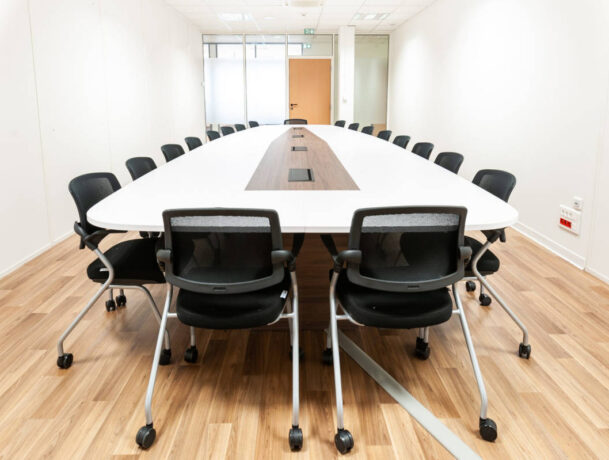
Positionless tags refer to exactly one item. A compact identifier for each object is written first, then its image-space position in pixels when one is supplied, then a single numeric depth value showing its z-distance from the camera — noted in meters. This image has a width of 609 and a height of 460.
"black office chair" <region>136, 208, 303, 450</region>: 1.85
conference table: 2.04
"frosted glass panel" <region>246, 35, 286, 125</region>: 12.57
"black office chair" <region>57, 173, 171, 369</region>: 2.34
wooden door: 12.78
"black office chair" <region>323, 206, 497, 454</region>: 1.83
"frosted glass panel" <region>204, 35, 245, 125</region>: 12.48
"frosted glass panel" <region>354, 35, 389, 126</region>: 12.72
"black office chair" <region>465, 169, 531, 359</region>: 2.36
